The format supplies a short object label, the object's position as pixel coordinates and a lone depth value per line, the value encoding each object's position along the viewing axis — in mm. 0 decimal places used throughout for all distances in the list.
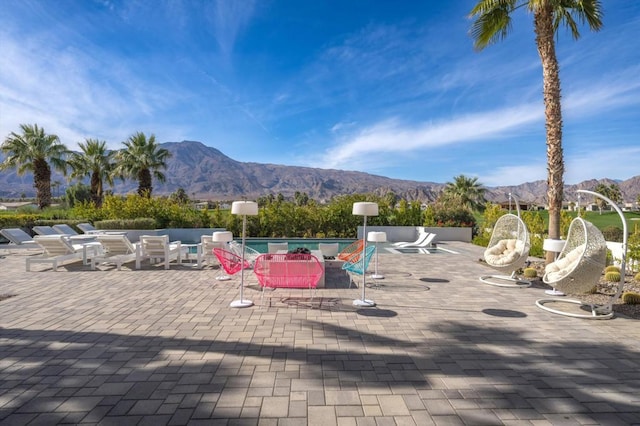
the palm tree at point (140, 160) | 23766
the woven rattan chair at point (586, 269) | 4723
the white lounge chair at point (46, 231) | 10765
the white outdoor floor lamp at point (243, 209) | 5145
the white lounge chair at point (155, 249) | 8570
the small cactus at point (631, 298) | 5516
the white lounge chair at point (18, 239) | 10623
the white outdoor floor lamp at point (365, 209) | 5129
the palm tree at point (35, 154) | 20828
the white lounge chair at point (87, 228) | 12539
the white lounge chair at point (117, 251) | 8492
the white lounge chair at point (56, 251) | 8195
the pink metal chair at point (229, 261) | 6141
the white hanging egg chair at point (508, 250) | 6621
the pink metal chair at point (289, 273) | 5441
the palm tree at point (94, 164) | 24562
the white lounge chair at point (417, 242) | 14020
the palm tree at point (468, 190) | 32188
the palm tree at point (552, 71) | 7828
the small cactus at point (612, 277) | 7047
